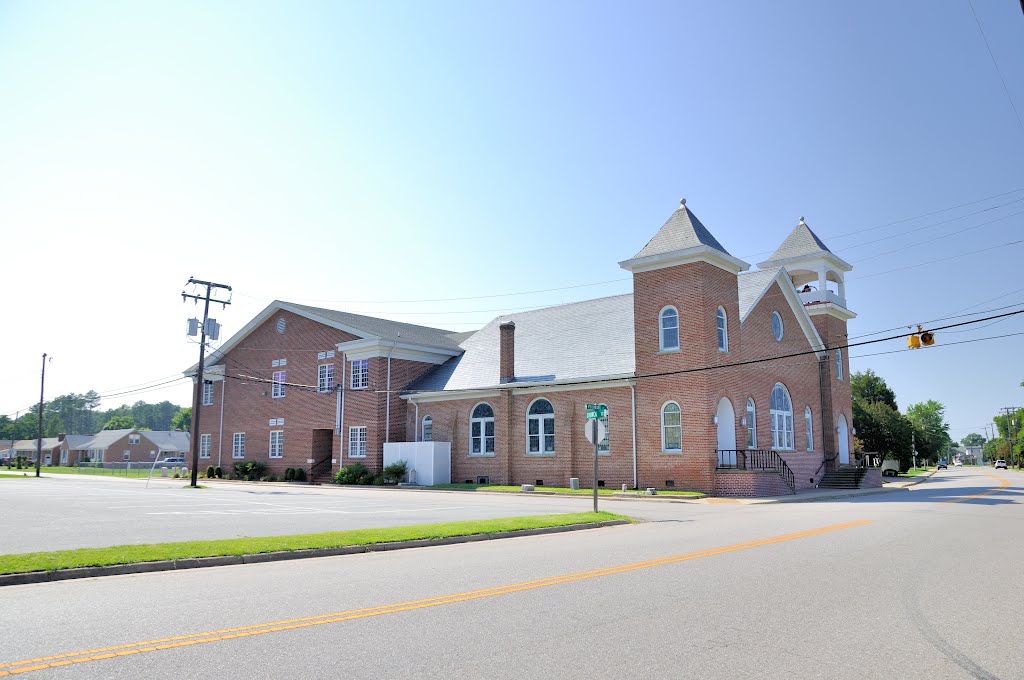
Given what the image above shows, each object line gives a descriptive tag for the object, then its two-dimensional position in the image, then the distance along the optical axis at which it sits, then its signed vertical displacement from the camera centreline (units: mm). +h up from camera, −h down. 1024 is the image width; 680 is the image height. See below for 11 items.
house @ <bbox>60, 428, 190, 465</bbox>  102431 -854
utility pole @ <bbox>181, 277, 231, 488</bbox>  40075 +6326
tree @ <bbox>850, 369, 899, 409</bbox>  79062 +4863
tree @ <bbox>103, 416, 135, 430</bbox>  152625 +3596
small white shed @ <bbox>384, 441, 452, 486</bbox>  38250 -1093
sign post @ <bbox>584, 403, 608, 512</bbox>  19703 +241
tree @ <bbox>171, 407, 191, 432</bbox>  151250 +4181
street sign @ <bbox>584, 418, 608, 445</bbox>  19688 +186
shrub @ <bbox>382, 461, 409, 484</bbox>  38969 -1731
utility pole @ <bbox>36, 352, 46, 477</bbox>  64631 +4494
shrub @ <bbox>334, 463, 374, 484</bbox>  40344 -1932
